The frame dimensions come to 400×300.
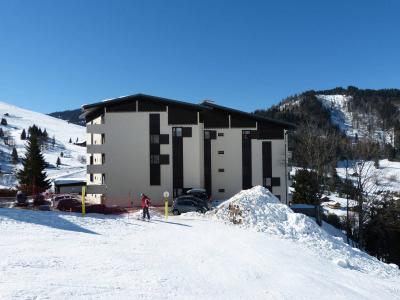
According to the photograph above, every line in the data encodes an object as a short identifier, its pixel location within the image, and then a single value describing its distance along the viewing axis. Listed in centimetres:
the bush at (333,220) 4897
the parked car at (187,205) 2908
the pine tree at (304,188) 5088
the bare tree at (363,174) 3716
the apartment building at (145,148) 3766
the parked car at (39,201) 2633
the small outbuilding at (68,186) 5934
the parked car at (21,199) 2588
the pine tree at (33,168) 5097
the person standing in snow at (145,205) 2283
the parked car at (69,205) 2569
